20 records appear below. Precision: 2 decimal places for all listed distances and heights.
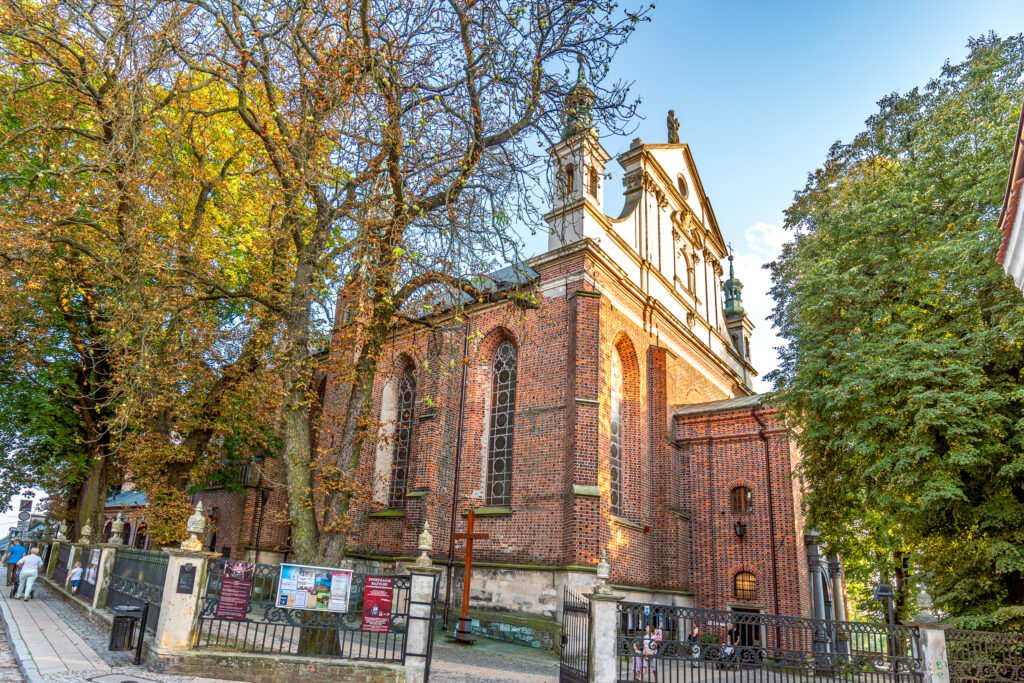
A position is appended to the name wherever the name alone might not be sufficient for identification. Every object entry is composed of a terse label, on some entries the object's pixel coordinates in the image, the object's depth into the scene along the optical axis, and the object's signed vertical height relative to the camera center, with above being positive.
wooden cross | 13.75 -0.84
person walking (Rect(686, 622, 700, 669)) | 8.27 -1.40
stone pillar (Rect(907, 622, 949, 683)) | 8.80 -1.27
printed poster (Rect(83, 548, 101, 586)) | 12.99 -1.08
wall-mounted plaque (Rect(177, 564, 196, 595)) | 8.14 -0.73
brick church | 15.13 +2.16
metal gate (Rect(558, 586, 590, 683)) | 9.09 -1.49
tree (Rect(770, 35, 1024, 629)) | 10.45 +3.50
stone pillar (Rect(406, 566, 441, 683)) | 8.31 -1.14
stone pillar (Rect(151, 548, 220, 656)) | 7.98 -1.09
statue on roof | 23.14 +14.50
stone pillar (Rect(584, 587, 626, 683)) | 8.61 -1.24
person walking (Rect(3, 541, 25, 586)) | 17.91 -1.28
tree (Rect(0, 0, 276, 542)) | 10.05 +4.59
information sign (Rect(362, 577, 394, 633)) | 8.37 -0.96
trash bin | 9.06 -1.56
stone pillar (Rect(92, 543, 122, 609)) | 12.47 -1.18
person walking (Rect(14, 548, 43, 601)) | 14.49 -1.38
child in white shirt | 14.66 -1.40
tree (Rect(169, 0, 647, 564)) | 9.41 +5.76
